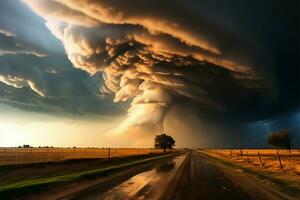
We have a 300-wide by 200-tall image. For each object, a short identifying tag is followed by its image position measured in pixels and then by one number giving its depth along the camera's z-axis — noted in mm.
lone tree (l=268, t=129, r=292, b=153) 61754
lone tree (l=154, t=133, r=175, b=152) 90600
